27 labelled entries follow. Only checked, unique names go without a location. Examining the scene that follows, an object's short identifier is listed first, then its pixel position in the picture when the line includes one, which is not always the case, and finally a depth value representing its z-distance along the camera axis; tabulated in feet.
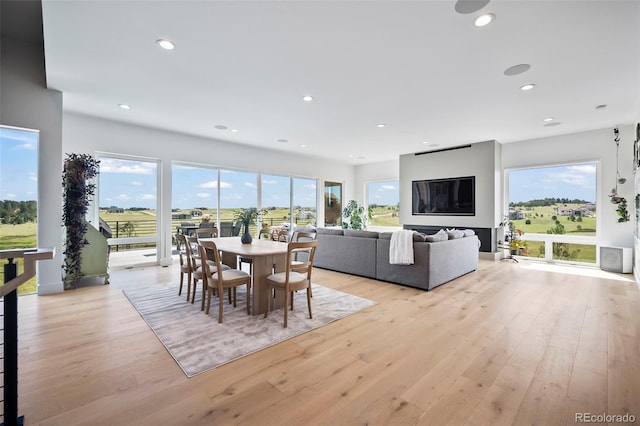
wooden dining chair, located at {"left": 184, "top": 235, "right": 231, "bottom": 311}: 11.46
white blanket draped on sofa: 13.69
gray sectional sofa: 13.69
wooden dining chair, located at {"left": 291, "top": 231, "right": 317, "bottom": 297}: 11.09
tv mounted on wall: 23.13
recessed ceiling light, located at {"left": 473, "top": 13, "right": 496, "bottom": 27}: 7.73
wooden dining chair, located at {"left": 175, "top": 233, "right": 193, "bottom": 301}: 12.00
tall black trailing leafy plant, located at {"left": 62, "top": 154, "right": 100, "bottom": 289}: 14.03
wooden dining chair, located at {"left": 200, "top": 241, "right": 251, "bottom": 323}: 9.72
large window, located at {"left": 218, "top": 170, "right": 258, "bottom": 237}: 22.50
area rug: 7.68
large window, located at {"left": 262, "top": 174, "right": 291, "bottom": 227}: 25.30
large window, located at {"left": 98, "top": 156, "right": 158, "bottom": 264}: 17.65
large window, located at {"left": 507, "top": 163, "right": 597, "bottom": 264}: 19.61
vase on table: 12.26
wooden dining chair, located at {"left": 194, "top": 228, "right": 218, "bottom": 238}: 14.20
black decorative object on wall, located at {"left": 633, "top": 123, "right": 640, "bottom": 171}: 14.96
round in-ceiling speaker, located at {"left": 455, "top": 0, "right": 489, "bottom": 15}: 7.13
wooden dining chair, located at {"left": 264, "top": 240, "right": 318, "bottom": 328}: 9.34
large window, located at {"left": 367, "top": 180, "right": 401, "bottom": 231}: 30.53
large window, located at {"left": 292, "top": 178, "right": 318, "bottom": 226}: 28.35
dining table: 10.19
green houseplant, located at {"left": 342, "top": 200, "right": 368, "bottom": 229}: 31.48
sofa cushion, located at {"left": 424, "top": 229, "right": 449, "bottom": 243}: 14.01
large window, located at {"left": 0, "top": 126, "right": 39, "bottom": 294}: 12.46
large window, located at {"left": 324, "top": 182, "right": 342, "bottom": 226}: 31.50
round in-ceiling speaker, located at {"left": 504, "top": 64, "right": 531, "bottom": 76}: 10.48
